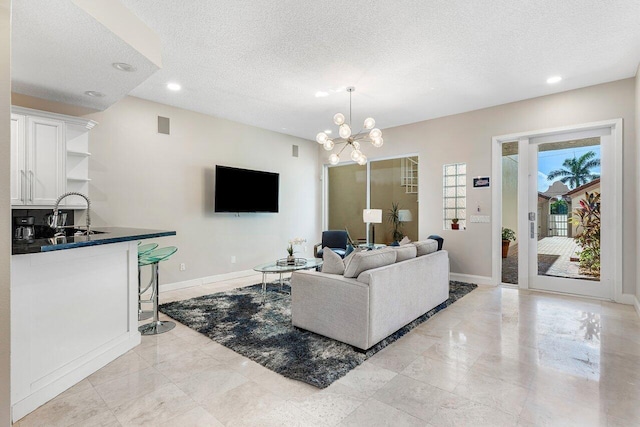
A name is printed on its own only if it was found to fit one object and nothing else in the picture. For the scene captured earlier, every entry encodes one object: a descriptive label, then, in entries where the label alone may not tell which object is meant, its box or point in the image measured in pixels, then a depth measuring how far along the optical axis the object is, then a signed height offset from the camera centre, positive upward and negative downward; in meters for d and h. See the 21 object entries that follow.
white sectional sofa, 2.70 -0.79
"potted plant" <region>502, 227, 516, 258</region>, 5.27 -0.40
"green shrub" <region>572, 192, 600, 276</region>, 4.38 -0.24
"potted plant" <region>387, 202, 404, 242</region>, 6.61 -0.15
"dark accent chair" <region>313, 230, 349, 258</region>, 6.26 -0.53
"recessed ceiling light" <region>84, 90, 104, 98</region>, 3.51 +1.36
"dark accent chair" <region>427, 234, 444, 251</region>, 5.07 -0.40
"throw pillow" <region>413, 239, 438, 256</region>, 3.73 -0.40
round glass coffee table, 4.17 -0.74
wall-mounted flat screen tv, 5.39 +0.43
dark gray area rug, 2.44 -1.18
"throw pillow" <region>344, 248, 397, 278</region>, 2.85 -0.44
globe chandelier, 4.00 +1.02
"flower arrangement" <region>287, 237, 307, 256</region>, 4.67 -0.44
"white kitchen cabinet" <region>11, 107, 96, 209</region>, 3.28 +0.63
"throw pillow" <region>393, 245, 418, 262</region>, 3.34 -0.42
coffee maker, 3.42 -0.17
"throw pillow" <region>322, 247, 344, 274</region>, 3.08 -0.49
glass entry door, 4.32 +0.00
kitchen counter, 1.94 -0.71
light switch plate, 5.14 -0.06
